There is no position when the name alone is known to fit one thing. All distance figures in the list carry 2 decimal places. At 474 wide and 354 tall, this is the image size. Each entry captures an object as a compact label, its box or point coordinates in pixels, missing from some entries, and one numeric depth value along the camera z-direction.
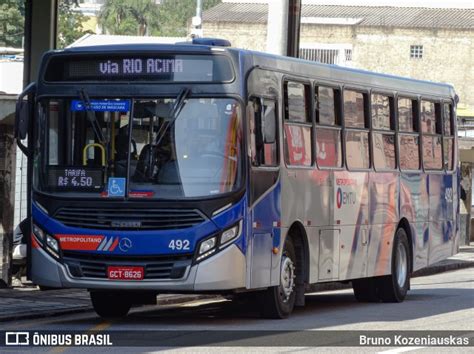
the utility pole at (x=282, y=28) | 22.09
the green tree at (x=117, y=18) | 122.25
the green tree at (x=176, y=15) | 125.62
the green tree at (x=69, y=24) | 82.39
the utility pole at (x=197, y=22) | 70.31
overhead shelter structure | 19.67
